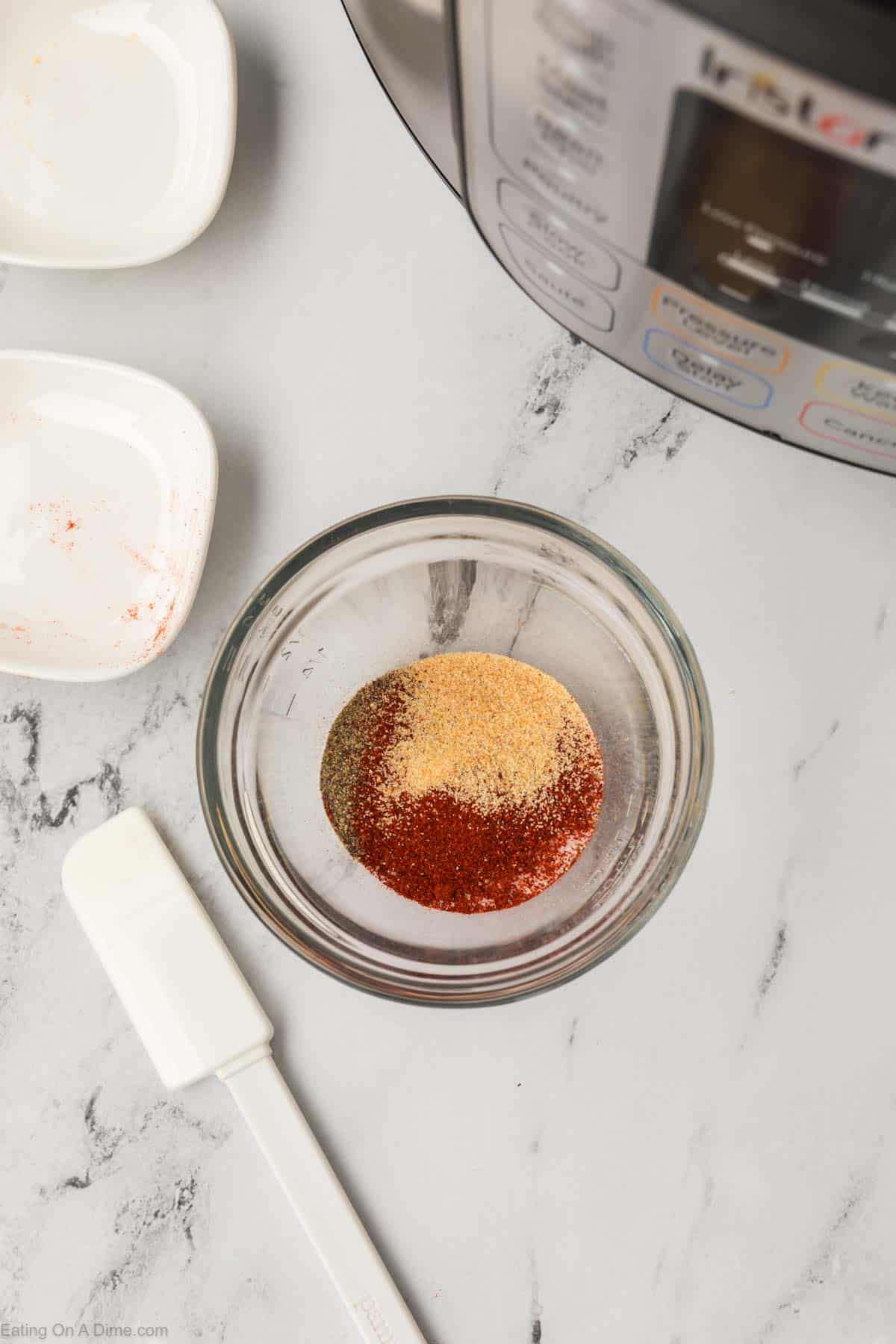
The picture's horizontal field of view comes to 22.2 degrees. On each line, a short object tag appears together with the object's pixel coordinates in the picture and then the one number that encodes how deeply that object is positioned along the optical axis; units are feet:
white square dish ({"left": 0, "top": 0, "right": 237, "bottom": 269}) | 1.71
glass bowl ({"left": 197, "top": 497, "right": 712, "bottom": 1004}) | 1.66
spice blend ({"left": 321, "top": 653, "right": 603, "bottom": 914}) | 1.68
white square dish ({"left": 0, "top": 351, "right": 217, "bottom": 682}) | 1.71
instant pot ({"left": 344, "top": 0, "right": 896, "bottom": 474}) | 1.09
